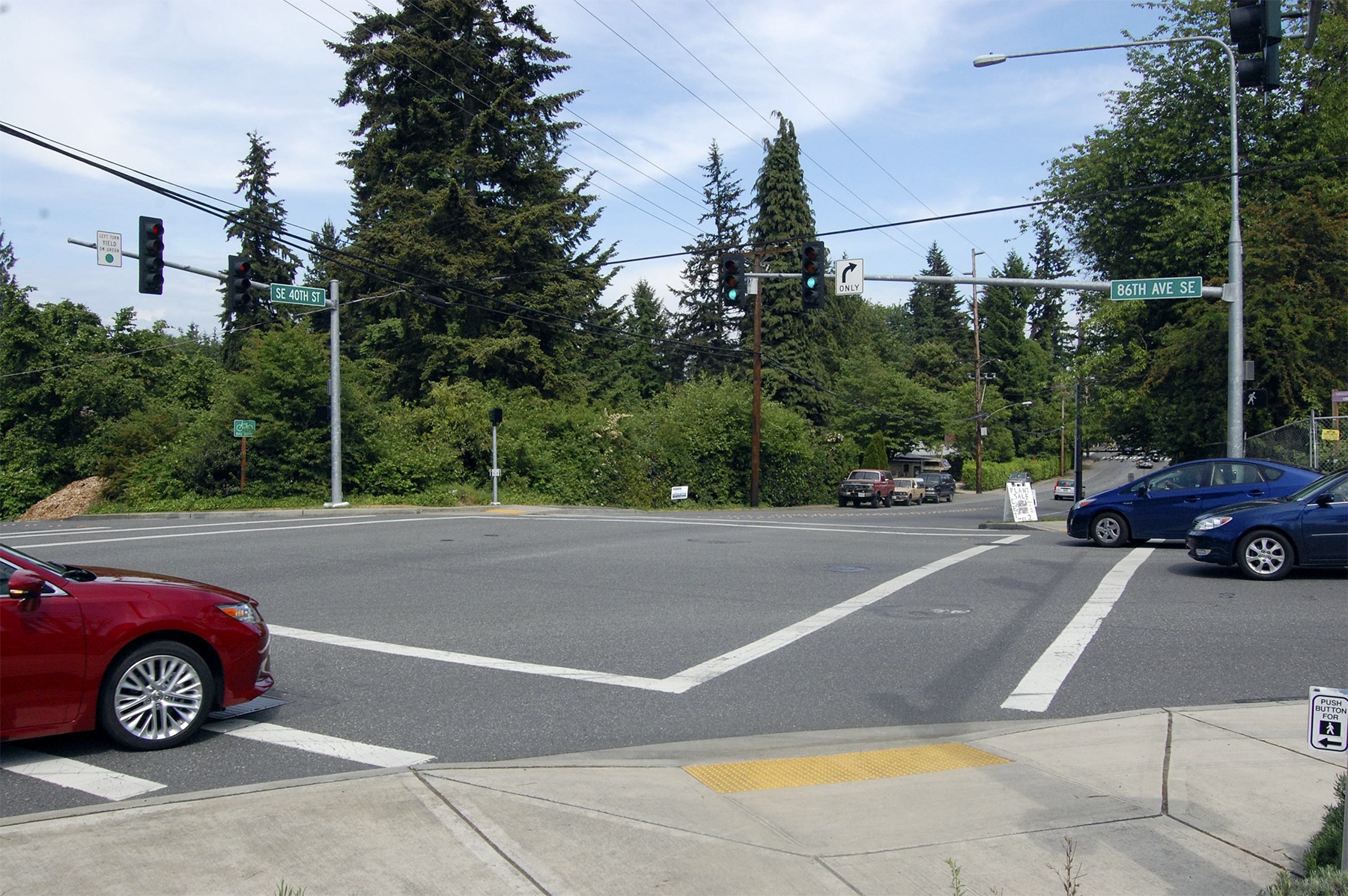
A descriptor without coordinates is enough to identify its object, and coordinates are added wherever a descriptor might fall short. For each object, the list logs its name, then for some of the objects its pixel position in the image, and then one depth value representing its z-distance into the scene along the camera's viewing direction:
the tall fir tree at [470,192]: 42.91
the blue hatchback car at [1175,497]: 16.42
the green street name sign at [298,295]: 26.19
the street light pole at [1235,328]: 20.59
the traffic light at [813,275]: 21.86
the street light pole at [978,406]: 64.19
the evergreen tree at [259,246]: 54.50
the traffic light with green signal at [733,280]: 22.36
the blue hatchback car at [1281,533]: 12.71
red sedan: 5.94
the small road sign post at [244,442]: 30.23
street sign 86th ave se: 20.44
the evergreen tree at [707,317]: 69.12
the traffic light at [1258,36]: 10.53
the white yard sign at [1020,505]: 24.62
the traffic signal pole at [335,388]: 29.55
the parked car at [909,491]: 56.75
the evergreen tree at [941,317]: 106.06
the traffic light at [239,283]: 23.28
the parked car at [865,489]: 49.78
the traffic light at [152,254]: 20.56
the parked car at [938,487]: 63.81
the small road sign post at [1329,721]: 4.11
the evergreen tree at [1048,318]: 112.03
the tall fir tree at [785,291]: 60.75
